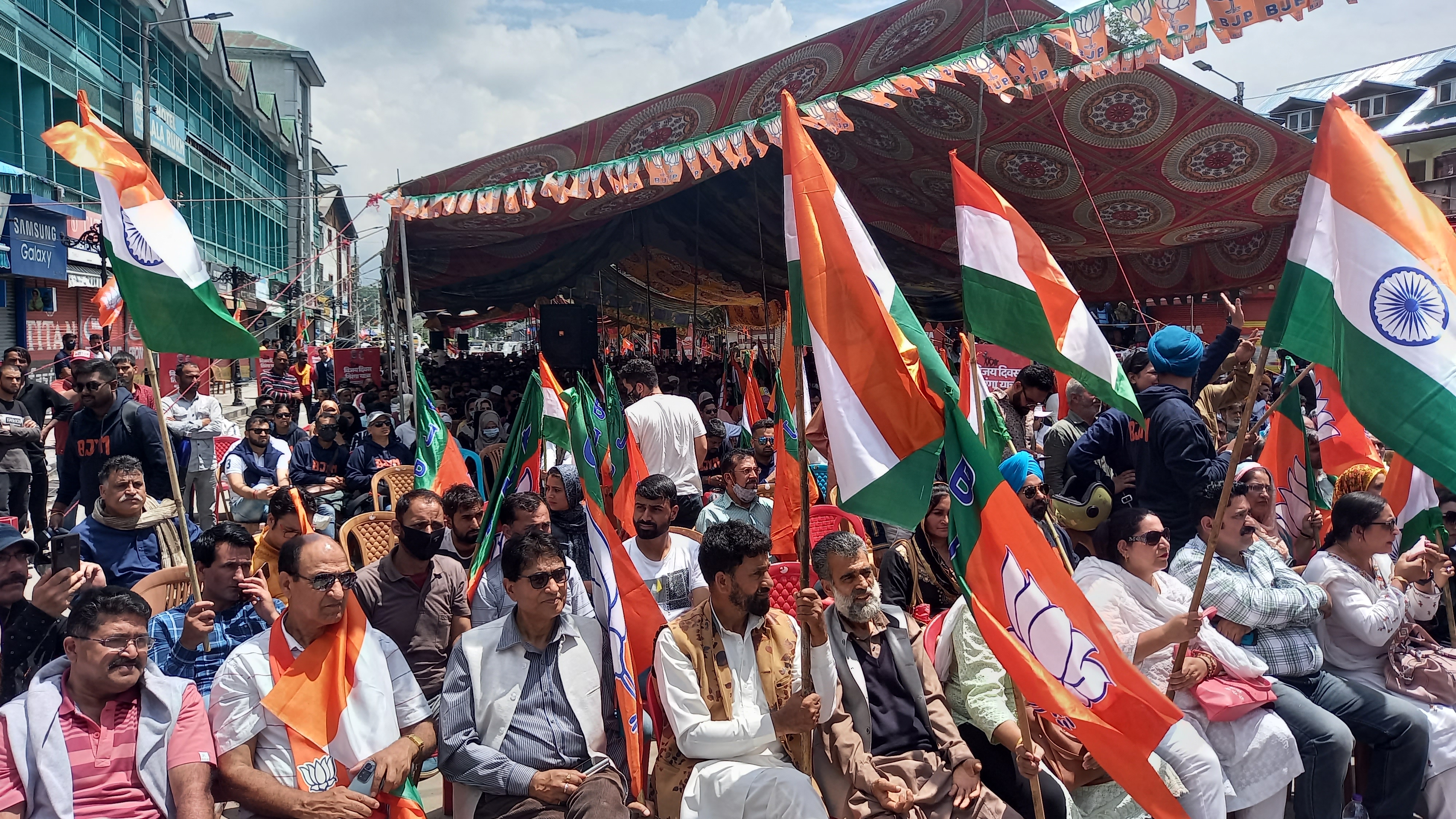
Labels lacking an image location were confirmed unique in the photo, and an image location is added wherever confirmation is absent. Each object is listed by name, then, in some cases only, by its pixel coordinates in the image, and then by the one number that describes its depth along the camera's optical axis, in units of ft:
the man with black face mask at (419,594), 12.35
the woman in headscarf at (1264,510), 13.30
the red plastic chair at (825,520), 17.56
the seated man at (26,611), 10.36
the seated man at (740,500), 17.37
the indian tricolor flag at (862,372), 9.82
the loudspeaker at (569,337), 41.22
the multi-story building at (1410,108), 106.93
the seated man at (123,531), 13.60
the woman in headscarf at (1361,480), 15.34
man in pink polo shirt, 8.25
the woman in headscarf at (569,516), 16.16
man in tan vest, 9.60
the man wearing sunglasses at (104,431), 19.19
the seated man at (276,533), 14.84
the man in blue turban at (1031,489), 13.37
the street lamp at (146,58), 50.67
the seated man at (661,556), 14.12
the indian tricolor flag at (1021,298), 11.60
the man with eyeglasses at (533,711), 9.68
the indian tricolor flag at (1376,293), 8.00
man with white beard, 9.88
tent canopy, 22.97
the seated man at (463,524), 14.70
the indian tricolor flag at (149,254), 12.19
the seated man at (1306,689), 11.09
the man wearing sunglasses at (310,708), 9.02
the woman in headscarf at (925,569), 12.82
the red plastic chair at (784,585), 14.06
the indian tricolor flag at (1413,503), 14.99
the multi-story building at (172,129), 60.59
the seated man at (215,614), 10.46
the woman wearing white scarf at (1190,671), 10.16
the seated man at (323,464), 22.24
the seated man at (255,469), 20.59
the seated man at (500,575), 11.94
